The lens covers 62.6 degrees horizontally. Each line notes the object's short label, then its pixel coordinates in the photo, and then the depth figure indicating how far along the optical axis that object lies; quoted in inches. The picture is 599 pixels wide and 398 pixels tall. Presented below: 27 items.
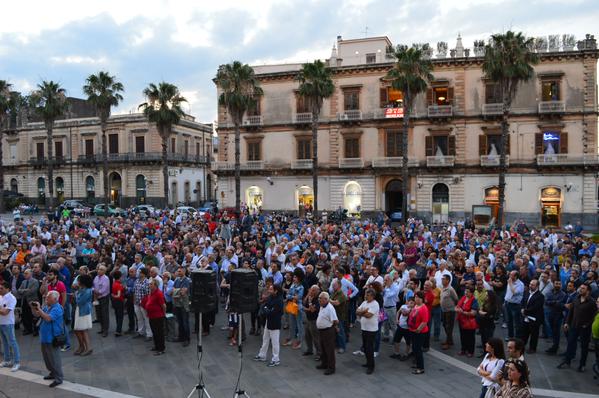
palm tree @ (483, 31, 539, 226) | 1256.8
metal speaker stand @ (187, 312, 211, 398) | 327.6
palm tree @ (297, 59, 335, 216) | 1434.5
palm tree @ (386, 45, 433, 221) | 1318.9
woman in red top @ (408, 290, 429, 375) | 378.0
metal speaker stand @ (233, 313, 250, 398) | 323.2
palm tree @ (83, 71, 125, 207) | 1672.0
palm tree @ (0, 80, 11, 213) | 1807.3
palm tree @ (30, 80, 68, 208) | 1774.1
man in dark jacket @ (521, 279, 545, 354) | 411.5
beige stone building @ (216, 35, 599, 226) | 1413.6
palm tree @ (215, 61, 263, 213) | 1451.8
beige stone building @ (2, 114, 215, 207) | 2170.3
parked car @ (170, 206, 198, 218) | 1298.8
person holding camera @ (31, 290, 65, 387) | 357.4
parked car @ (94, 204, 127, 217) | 1702.9
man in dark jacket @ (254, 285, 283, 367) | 398.0
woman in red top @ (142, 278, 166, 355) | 421.1
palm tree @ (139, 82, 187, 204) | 1653.5
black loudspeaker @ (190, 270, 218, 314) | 337.4
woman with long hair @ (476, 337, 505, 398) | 267.1
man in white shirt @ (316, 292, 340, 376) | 375.2
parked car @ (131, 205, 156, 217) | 1407.6
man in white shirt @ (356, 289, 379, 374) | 380.8
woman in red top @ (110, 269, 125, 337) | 471.2
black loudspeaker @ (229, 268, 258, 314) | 327.9
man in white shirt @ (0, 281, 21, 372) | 386.3
